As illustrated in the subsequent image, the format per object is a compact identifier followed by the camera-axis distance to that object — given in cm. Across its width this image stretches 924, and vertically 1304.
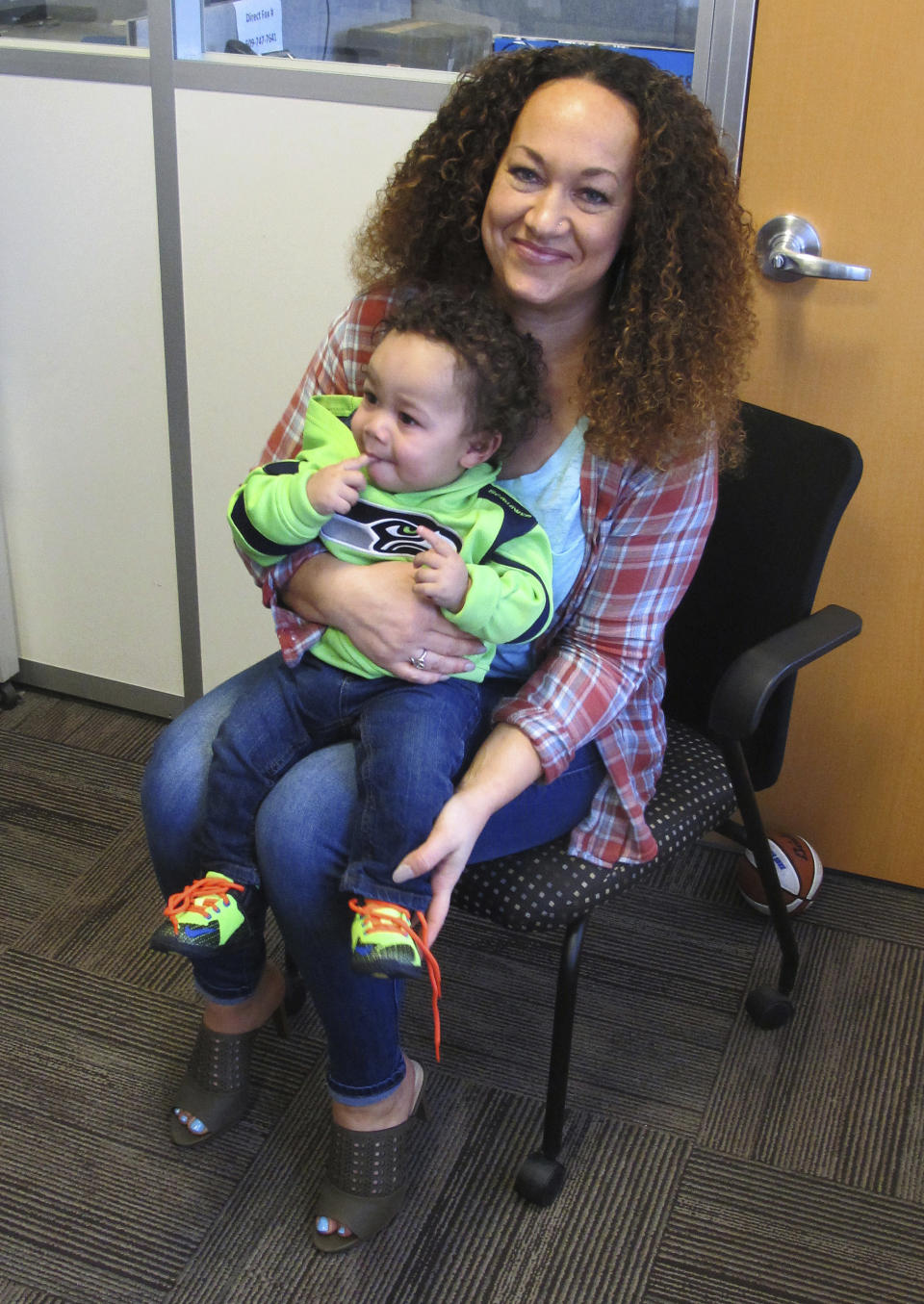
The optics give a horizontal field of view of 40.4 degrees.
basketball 202
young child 131
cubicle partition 195
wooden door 167
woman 135
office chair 141
